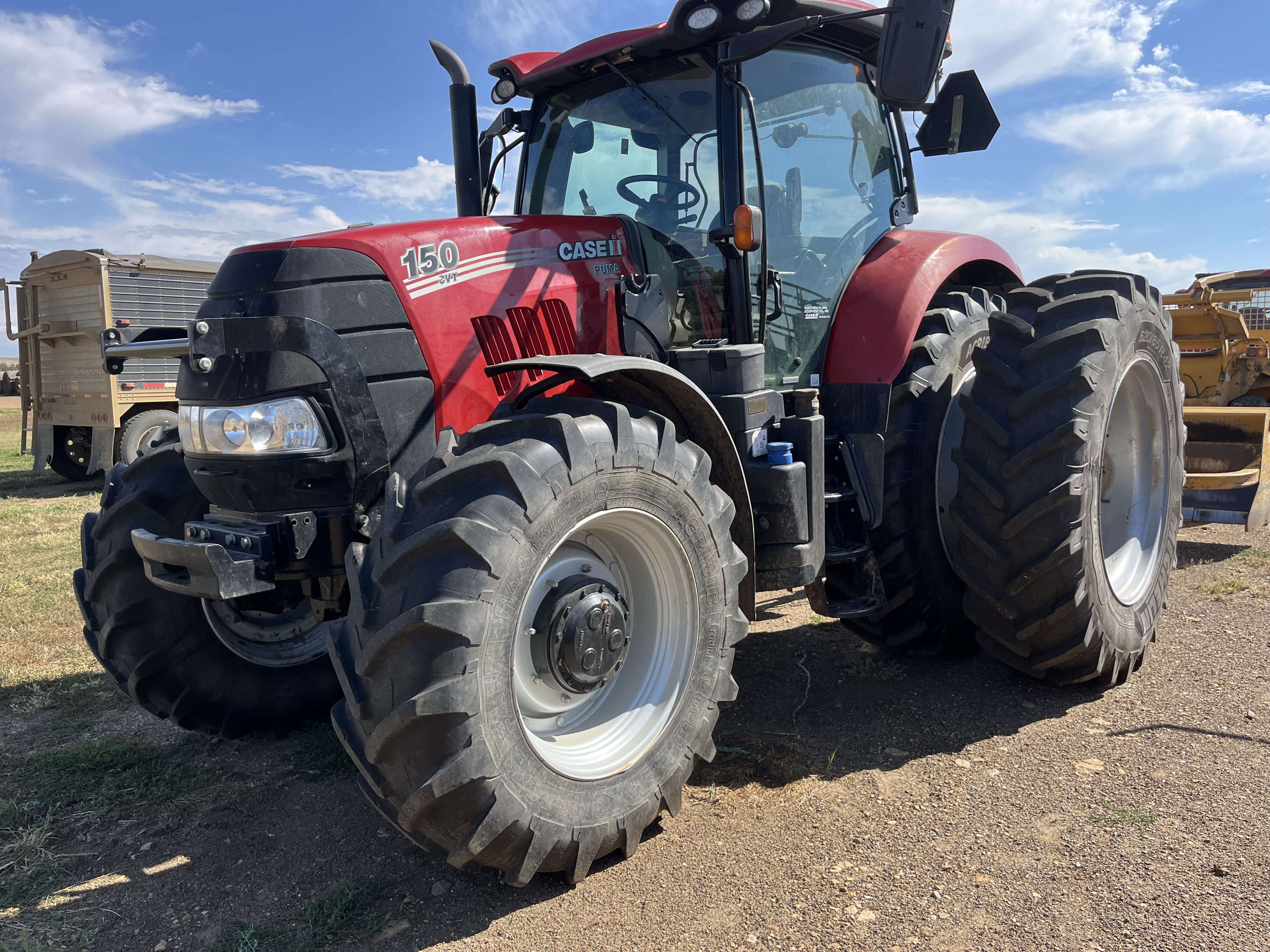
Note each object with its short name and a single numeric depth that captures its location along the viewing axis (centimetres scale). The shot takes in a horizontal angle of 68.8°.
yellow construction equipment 983
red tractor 238
